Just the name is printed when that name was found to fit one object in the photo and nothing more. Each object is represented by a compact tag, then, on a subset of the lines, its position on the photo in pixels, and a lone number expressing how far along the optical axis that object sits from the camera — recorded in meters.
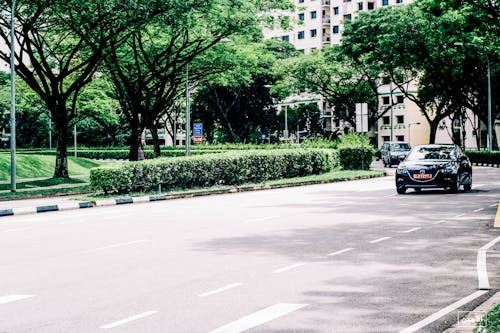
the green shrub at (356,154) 39.91
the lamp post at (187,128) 40.00
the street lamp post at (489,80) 45.75
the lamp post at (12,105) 26.73
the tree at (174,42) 30.20
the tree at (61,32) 29.45
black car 23.42
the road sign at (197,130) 38.72
